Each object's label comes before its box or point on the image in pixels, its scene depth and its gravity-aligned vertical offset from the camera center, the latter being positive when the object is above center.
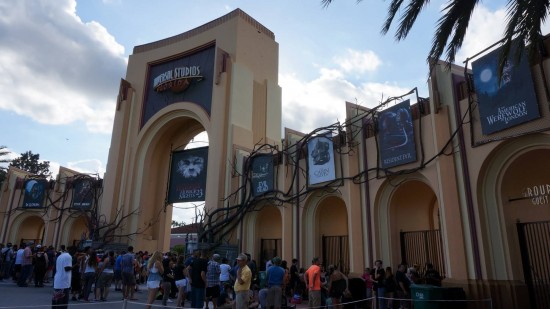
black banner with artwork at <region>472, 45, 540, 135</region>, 10.32 +4.36
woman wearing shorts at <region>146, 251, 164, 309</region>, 10.77 -0.31
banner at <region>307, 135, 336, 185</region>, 16.59 +4.17
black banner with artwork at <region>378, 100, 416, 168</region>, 13.70 +4.29
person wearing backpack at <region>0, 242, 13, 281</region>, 19.12 -0.05
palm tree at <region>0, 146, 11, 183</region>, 25.83 +6.03
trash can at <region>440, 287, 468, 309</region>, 10.23 -0.76
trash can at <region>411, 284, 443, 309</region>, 10.05 -0.72
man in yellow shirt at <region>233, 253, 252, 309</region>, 9.30 -0.45
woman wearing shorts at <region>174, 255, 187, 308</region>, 11.82 -0.41
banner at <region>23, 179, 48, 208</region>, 30.02 +4.80
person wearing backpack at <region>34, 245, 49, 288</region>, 16.83 -0.22
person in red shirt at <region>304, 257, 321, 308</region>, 10.95 -0.56
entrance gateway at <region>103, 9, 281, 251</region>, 23.11 +8.71
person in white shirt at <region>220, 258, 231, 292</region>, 12.75 -0.38
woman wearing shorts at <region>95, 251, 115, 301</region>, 13.57 -0.57
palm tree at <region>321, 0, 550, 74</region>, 7.30 +4.55
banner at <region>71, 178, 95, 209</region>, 28.08 +4.52
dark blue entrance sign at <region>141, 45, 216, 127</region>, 24.88 +10.89
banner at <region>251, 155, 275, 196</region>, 19.52 +4.16
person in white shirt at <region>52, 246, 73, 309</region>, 8.82 -0.40
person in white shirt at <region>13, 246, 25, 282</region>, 17.17 +0.03
